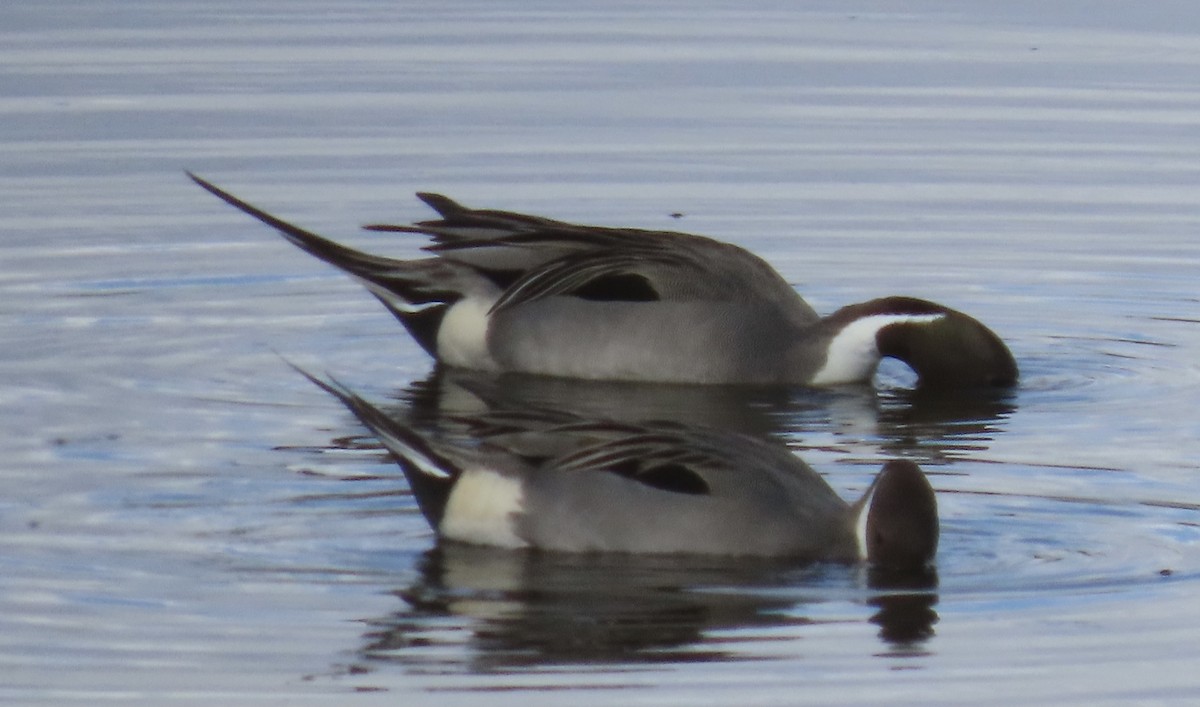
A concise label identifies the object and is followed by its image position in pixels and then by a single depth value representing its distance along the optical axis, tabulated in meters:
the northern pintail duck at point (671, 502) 15.11
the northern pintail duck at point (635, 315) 21.08
